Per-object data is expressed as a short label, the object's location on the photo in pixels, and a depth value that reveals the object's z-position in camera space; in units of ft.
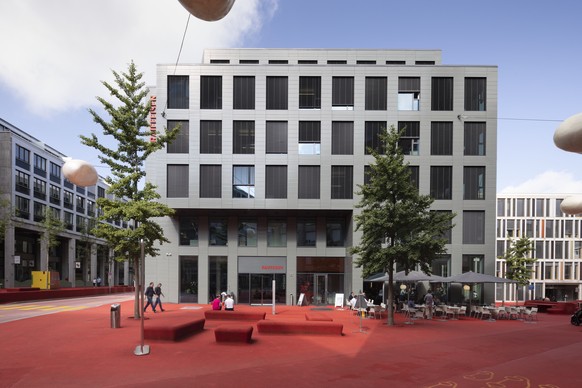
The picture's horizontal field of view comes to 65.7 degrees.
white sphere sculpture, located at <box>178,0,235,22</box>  12.54
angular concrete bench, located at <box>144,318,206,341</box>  53.98
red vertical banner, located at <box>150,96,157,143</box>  127.95
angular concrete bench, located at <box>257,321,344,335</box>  61.57
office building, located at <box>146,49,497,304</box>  123.54
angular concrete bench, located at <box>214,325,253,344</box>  53.01
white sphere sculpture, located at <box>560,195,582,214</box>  26.20
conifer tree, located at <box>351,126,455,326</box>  76.38
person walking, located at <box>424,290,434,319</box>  92.94
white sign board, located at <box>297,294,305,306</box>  122.21
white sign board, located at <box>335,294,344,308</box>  118.83
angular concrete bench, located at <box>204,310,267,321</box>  78.07
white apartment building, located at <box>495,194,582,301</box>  252.62
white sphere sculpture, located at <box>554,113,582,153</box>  17.05
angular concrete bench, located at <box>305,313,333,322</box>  73.77
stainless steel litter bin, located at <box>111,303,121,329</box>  66.59
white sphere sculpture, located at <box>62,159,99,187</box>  30.27
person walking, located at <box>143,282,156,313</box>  91.81
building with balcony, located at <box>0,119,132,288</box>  196.13
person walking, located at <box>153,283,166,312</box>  96.63
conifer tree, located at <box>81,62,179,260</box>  75.45
